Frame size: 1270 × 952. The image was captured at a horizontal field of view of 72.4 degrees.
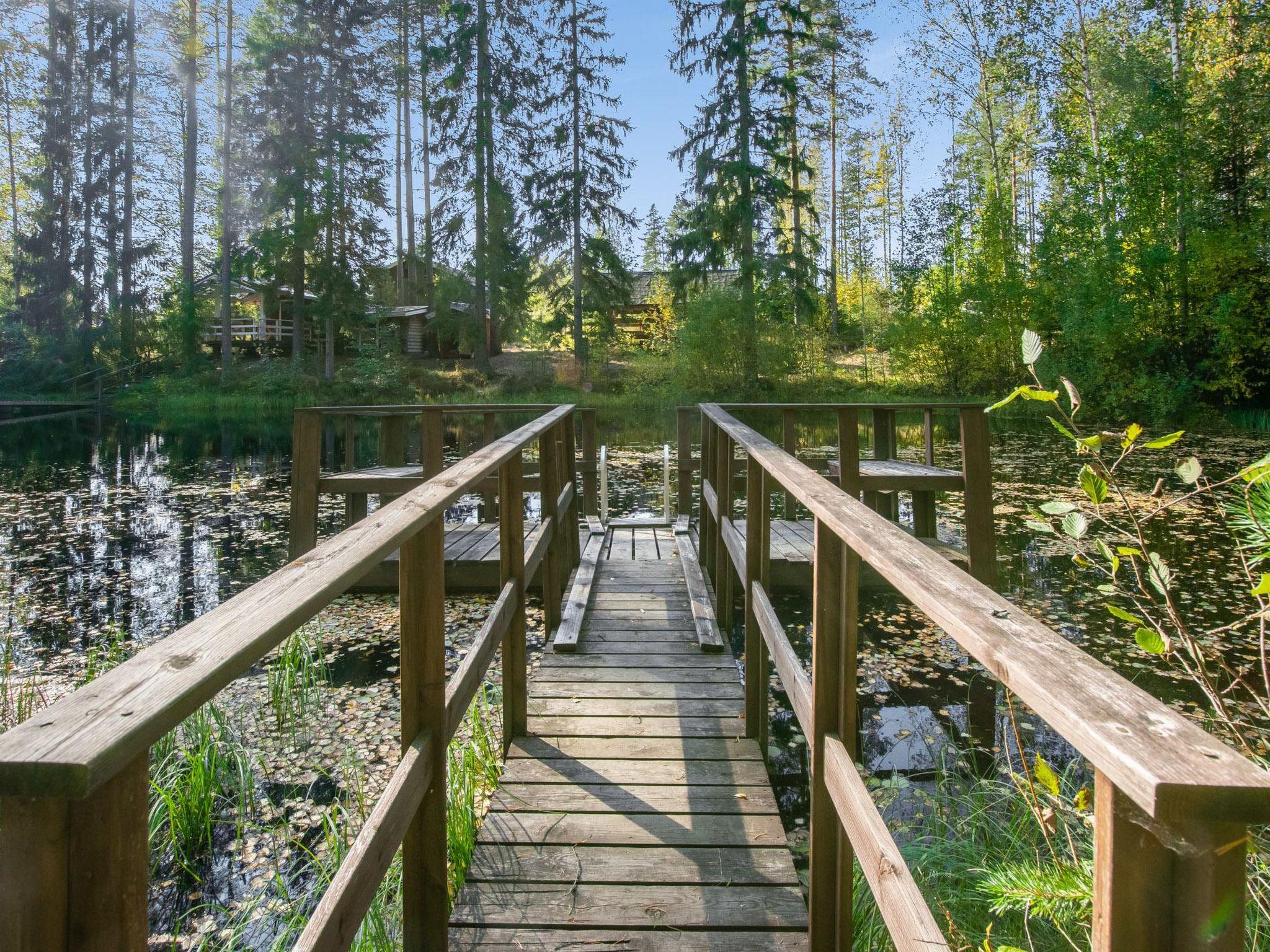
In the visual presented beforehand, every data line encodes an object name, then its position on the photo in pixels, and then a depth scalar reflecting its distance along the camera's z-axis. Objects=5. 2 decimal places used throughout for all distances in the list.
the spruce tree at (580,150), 27.11
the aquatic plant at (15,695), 3.71
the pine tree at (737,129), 23.27
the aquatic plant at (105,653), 4.34
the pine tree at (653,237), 46.59
